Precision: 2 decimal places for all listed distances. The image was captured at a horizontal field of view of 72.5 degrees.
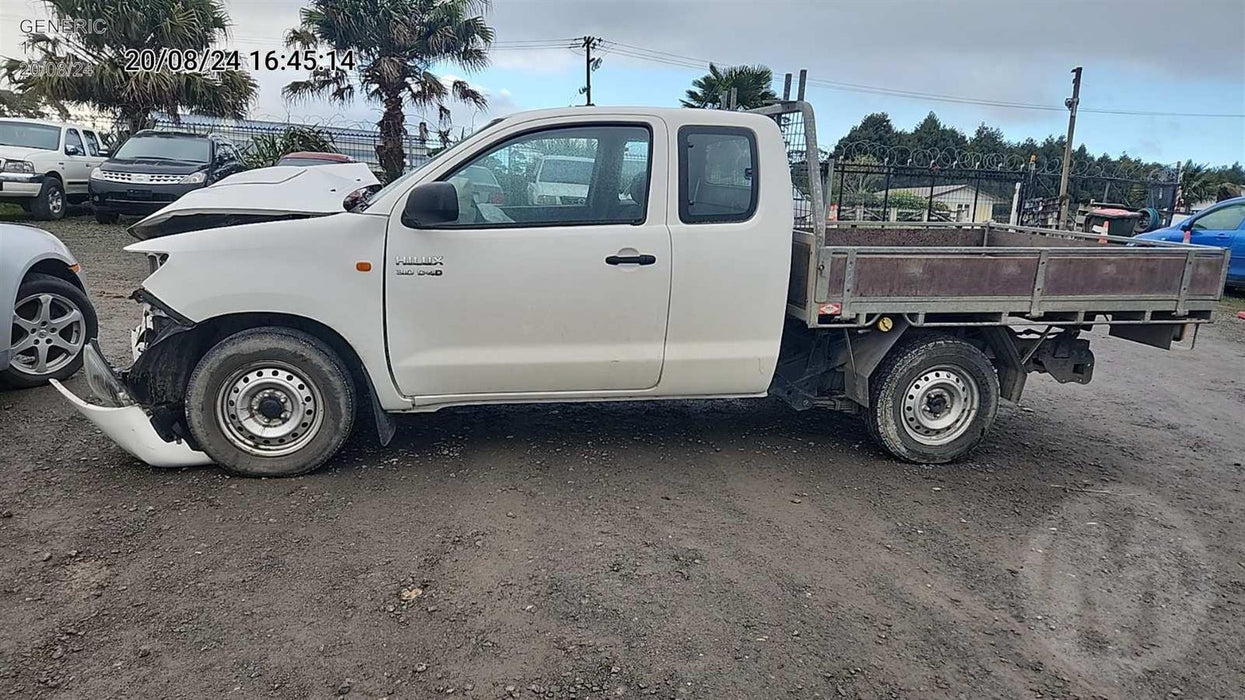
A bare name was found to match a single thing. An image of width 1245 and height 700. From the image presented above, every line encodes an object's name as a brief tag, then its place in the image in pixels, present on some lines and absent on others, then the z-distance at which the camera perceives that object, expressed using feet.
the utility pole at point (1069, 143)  62.92
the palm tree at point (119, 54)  62.75
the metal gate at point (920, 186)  56.90
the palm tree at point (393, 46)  68.33
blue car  41.29
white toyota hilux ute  14.07
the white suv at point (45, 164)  48.42
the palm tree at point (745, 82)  71.36
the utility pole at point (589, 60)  126.41
